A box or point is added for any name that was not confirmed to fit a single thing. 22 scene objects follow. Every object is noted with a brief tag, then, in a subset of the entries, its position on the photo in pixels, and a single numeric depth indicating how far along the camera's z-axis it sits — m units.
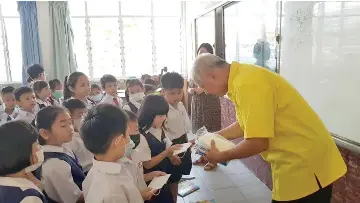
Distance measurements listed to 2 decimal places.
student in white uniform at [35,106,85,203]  1.35
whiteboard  1.62
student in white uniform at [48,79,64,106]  3.93
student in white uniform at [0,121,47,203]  1.08
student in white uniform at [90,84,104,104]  3.69
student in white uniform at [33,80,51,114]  3.29
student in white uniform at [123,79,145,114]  3.21
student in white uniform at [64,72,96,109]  2.82
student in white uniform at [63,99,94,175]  1.83
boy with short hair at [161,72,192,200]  2.30
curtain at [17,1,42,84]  5.91
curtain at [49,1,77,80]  5.98
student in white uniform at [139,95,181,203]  1.88
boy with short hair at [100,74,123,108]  3.26
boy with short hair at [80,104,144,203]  1.12
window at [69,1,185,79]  6.53
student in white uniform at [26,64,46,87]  4.06
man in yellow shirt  1.24
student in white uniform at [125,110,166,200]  1.54
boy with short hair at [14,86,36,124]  2.93
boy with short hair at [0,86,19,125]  3.56
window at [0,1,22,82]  6.27
